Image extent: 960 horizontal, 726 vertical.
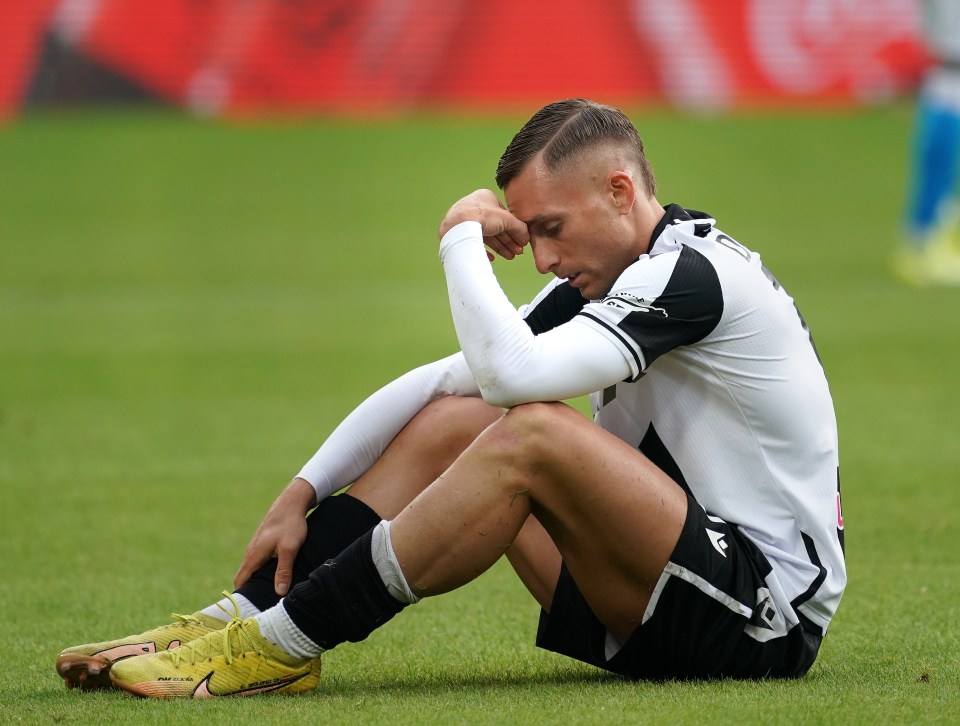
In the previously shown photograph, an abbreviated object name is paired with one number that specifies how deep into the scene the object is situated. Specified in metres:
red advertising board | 45.72
